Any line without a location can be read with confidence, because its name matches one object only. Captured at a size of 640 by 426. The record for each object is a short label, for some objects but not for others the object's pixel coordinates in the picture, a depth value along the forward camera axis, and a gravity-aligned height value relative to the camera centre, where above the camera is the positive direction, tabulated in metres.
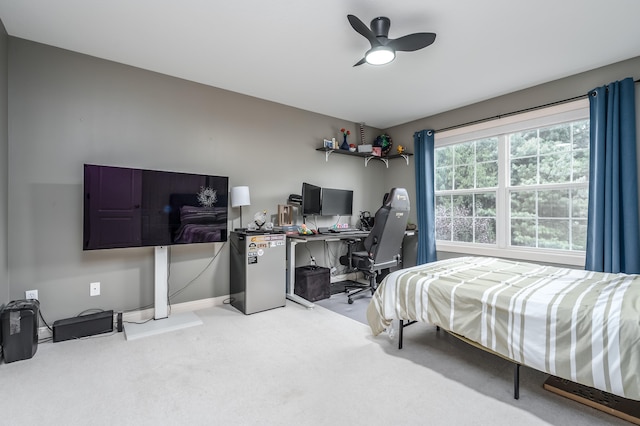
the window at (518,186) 3.15 +0.34
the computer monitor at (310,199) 3.80 +0.21
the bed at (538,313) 1.40 -0.57
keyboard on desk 4.02 -0.21
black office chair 3.28 -0.29
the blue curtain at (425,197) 4.21 +0.25
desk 3.40 -0.42
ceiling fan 2.09 +1.24
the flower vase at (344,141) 4.43 +1.09
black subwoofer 3.61 -0.84
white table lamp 3.31 +0.21
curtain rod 3.04 +1.18
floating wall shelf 4.34 +0.93
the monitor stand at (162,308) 2.76 -0.89
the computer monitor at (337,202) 4.16 +0.19
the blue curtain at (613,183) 2.64 +0.28
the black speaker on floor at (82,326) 2.45 -0.92
